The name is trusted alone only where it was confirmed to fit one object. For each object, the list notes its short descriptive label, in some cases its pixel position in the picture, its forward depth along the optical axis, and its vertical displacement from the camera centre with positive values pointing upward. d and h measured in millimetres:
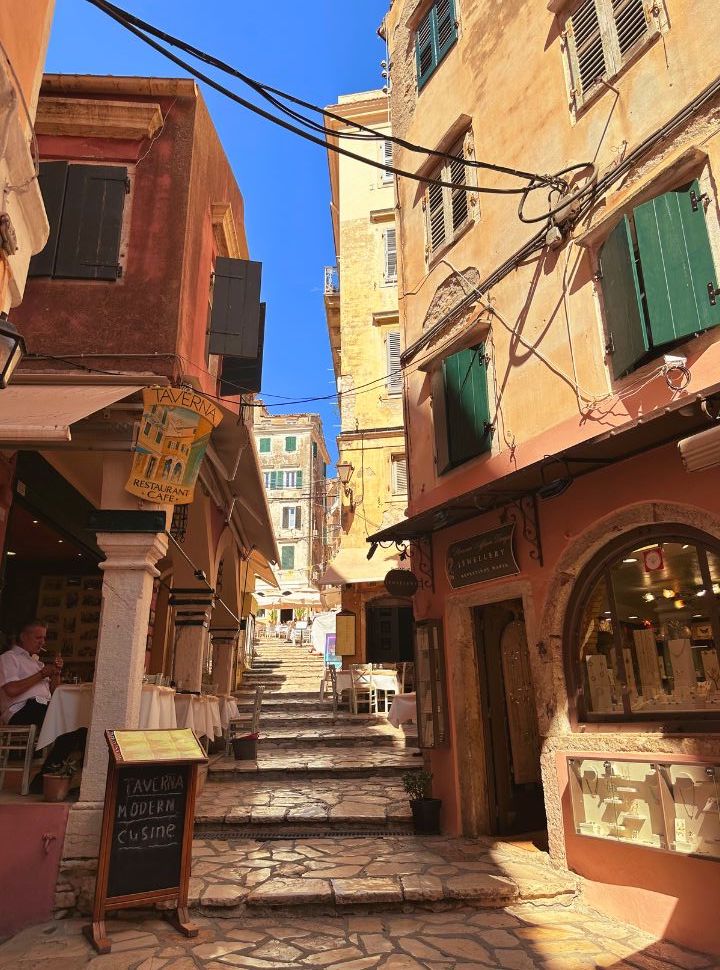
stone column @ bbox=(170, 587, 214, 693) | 10250 +1050
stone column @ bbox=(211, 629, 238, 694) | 13812 +840
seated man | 6332 +60
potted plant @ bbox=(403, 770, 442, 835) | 7711 -1343
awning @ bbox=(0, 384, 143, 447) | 5215 +2440
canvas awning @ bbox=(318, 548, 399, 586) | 16531 +3063
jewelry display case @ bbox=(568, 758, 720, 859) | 4852 -917
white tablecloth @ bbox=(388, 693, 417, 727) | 12179 -360
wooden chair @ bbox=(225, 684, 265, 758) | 12051 -628
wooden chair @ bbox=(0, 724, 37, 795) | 5984 -469
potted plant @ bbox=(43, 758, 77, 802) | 5871 -787
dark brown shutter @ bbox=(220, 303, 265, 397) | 10164 +4819
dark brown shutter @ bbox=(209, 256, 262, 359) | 8945 +5171
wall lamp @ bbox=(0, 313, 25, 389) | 3857 +2001
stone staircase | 5609 -1648
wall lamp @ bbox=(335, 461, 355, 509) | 19906 +6303
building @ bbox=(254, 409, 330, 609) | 43094 +13285
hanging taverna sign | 6398 +2382
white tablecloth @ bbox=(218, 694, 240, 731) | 11281 -302
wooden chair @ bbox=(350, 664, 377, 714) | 15673 +12
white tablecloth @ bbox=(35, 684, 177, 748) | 6199 -161
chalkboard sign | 5012 -1037
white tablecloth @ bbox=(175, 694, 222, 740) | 8398 -279
